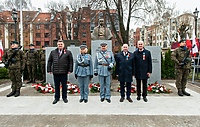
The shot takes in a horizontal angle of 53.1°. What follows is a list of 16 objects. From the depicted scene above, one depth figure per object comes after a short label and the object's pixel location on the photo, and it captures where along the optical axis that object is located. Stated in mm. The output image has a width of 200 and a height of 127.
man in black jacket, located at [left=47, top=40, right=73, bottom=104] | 5941
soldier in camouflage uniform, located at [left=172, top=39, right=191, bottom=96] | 6996
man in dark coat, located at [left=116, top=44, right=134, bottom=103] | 6020
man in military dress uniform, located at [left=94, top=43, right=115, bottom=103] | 5977
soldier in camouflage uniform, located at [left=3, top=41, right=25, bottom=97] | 7031
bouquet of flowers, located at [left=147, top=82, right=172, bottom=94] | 7516
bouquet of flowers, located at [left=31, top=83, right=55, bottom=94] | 7573
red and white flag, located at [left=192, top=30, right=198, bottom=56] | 10660
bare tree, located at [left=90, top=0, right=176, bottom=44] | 18859
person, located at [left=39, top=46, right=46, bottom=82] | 10383
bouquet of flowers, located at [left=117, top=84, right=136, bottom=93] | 7593
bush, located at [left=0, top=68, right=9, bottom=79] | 13297
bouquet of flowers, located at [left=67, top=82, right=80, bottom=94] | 7530
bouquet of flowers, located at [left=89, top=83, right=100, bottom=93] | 7782
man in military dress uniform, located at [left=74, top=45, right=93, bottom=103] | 5984
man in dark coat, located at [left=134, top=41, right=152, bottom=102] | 6191
